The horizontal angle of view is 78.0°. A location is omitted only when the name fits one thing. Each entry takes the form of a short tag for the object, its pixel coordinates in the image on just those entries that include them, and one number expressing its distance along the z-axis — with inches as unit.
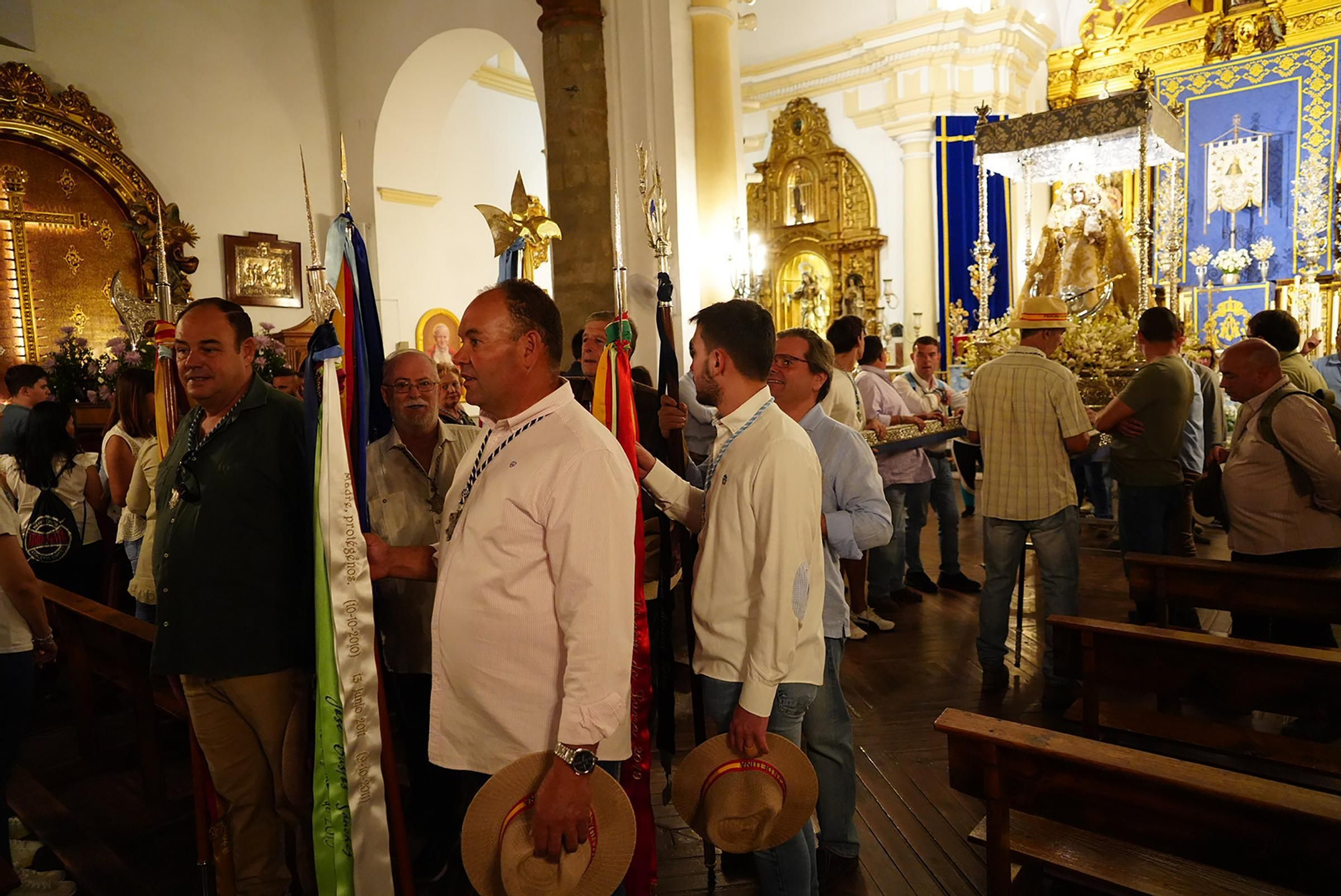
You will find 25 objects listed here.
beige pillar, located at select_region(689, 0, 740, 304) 255.1
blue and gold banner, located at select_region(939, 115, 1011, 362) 511.8
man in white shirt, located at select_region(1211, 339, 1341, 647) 135.7
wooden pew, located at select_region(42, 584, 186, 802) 122.2
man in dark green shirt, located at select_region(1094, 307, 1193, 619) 172.2
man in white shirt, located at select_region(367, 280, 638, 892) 64.4
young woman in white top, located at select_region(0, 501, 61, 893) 95.4
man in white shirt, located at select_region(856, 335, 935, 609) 204.5
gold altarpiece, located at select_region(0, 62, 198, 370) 285.7
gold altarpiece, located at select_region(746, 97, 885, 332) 554.6
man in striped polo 152.3
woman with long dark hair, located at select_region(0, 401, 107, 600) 153.9
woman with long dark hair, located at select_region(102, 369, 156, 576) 150.9
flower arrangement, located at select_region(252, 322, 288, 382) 208.2
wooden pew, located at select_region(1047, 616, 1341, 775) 101.6
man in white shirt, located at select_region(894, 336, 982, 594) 222.5
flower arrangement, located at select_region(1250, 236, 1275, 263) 541.0
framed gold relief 340.2
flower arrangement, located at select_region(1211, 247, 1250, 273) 527.5
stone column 259.1
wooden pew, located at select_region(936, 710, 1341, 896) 65.9
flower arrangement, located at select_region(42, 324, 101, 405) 221.8
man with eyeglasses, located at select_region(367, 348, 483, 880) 102.7
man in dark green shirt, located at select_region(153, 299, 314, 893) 85.2
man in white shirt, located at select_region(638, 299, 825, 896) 74.4
